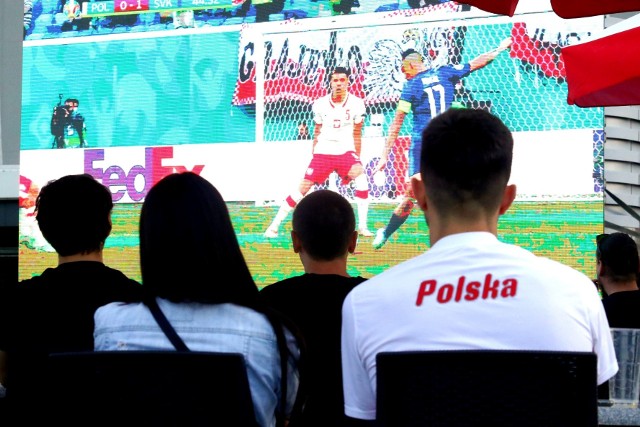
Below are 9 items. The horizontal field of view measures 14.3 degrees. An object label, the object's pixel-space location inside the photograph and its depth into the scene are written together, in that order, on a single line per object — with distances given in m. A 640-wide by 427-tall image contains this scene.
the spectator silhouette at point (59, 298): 5.30
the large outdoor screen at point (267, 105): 12.92
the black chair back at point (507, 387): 4.32
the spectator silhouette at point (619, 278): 7.03
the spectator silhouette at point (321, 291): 5.24
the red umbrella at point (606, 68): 7.22
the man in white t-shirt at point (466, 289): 4.41
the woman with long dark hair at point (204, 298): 4.78
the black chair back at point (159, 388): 4.53
